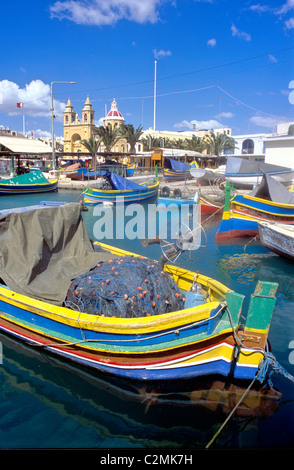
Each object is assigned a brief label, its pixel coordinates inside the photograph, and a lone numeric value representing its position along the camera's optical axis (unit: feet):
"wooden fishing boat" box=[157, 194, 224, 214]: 66.70
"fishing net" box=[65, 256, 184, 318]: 18.24
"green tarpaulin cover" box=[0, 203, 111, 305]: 20.24
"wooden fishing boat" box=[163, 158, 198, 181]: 131.38
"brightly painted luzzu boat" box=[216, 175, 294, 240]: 49.06
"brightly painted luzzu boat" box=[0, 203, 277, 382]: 15.83
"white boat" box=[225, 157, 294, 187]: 79.97
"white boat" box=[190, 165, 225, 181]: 90.25
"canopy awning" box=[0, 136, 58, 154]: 120.57
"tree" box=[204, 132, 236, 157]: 163.73
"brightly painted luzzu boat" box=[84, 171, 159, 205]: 83.56
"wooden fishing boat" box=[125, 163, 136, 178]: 135.64
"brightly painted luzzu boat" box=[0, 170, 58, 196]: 101.60
